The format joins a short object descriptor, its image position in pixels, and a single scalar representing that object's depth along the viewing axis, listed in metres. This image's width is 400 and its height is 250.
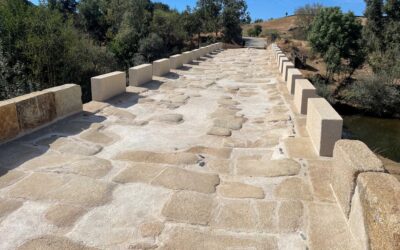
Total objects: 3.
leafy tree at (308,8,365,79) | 25.77
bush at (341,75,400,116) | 23.05
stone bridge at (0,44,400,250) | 2.23
